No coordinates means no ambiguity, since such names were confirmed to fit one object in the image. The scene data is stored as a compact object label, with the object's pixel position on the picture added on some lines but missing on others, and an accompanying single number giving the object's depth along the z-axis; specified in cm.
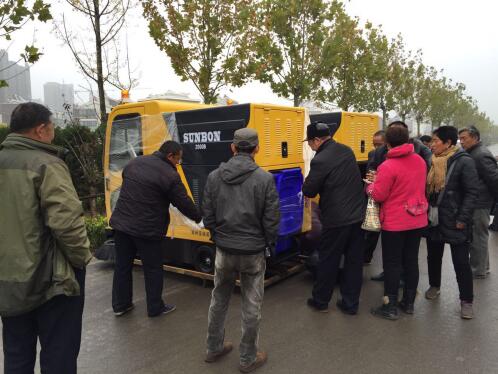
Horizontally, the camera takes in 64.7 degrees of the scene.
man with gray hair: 453
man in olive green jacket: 212
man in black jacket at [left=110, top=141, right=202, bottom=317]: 376
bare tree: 790
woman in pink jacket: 367
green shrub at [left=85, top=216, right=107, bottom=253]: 649
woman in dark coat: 374
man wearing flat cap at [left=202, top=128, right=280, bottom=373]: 283
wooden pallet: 461
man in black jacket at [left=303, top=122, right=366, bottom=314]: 376
